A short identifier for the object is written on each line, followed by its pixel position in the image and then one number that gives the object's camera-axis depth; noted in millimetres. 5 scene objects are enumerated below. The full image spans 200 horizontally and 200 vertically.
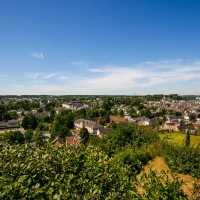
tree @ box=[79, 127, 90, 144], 49969
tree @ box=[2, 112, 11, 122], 102200
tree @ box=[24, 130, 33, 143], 51853
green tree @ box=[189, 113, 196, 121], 106975
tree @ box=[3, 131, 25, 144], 50169
